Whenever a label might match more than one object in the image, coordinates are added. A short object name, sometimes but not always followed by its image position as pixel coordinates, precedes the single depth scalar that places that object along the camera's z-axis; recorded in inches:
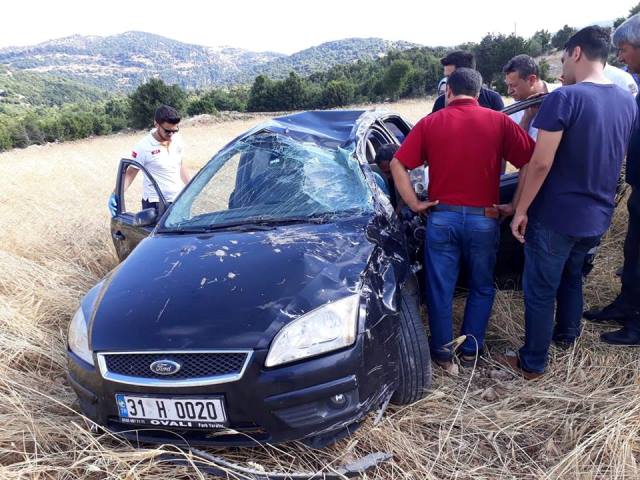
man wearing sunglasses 172.1
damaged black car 70.5
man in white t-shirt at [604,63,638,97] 159.3
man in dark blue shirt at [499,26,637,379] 87.3
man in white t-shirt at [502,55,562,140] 147.9
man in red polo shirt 98.6
